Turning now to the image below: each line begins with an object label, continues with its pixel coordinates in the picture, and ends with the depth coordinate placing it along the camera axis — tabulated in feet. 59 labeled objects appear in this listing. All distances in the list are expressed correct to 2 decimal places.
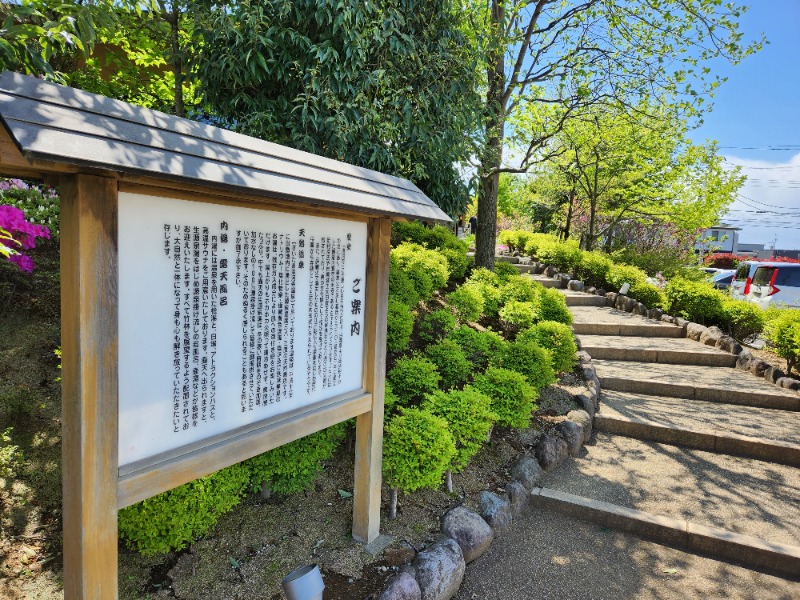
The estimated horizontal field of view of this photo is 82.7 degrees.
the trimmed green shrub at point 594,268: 40.01
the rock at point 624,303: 34.68
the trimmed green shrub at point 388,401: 13.17
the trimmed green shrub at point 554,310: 24.30
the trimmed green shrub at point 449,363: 16.17
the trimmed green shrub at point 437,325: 18.66
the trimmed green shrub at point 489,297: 23.57
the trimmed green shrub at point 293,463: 10.98
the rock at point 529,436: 16.62
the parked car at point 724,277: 70.79
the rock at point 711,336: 27.73
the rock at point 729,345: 26.25
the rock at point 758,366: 23.97
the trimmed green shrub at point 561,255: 42.83
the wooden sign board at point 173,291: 5.47
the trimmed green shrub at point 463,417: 12.87
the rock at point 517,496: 13.64
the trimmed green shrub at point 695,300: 29.96
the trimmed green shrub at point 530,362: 17.80
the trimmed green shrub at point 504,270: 29.71
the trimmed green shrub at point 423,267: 20.47
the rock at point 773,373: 23.02
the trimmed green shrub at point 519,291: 24.55
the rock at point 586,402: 19.07
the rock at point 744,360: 24.82
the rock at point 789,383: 21.77
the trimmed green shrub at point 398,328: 16.37
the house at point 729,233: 147.46
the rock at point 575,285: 40.22
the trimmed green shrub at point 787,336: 22.61
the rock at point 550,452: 15.71
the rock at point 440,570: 9.83
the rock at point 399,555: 10.51
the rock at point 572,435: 16.92
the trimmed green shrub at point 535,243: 50.26
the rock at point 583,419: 17.90
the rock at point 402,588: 9.15
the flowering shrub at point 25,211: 13.80
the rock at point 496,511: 12.66
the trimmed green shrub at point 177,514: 8.80
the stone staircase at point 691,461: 12.60
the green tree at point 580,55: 24.77
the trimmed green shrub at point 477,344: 17.95
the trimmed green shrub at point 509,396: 15.01
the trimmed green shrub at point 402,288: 18.80
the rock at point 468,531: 11.53
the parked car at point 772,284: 41.73
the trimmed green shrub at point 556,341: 19.93
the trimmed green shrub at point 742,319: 28.40
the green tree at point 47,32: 8.02
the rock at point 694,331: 29.07
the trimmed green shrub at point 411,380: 14.56
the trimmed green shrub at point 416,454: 11.41
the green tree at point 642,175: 42.14
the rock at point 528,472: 14.49
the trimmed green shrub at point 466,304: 21.12
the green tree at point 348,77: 14.98
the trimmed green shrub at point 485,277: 26.37
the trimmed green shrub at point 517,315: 21.90
